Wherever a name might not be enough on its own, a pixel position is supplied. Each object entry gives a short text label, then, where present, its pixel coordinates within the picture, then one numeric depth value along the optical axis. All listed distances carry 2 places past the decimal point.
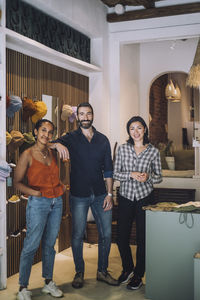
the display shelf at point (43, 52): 3.81
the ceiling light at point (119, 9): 5.53
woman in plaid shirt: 3.63
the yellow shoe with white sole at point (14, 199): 3.97
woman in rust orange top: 3.31
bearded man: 3.65
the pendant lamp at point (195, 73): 4.50
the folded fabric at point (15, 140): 3.88
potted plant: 7.15
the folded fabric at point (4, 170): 3.47
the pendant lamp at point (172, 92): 7.98
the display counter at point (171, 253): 3.22
